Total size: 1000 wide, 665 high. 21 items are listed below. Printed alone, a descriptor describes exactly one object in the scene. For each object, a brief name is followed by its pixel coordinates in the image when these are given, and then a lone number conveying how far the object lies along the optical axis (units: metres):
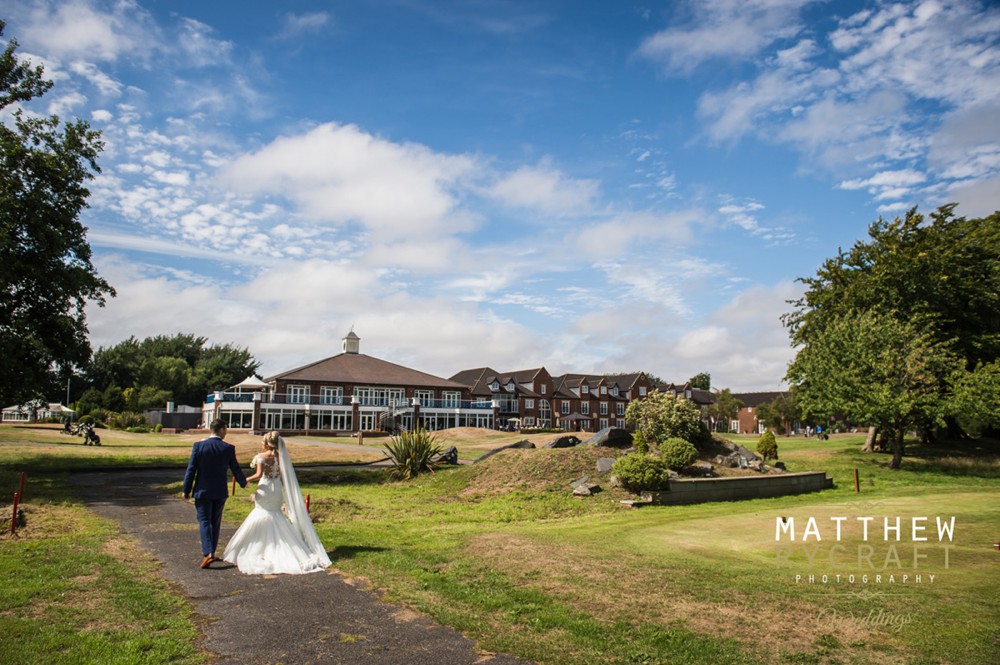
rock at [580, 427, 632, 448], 23.36
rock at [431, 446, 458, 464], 28.83
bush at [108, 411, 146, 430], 65.31
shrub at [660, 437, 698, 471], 20.47
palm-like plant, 24.83
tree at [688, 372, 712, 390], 147.75
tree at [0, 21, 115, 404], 23.45
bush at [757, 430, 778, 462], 30.23
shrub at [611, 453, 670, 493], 17.91
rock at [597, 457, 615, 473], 20.48
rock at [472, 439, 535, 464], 24.93
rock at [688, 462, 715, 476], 21.22
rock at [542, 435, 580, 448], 26.23
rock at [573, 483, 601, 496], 18.52
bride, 9.24
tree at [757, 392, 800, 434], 85.06
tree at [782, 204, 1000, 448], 35.50
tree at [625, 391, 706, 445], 23.56
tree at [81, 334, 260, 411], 82.56
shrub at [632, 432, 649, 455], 22.23
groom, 9.55
